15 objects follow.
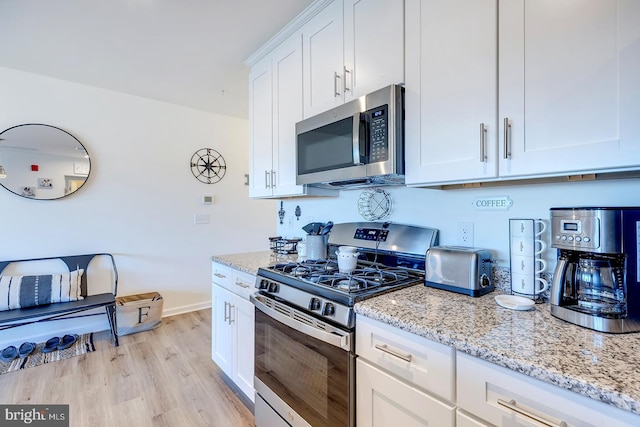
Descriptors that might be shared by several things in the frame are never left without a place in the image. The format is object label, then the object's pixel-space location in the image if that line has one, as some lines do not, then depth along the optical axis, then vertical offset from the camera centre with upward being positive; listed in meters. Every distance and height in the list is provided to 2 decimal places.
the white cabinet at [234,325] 1.78 -0.74
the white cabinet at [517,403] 0.62 -0.45
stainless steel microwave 1.35 +0.36
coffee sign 1.31 +0.04
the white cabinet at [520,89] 0.84 +0.42
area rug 2.38 -1.22
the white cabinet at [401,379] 0.86 -0.54
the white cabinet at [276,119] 2.01 +0.69
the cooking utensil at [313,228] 2.07 -0.11
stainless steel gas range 1.15 -0.47
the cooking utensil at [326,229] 2.05 -0.12
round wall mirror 2.70 +0.50
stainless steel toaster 1.20 -0.25
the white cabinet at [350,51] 1.40 +0.86
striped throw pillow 2.50 -0.67
